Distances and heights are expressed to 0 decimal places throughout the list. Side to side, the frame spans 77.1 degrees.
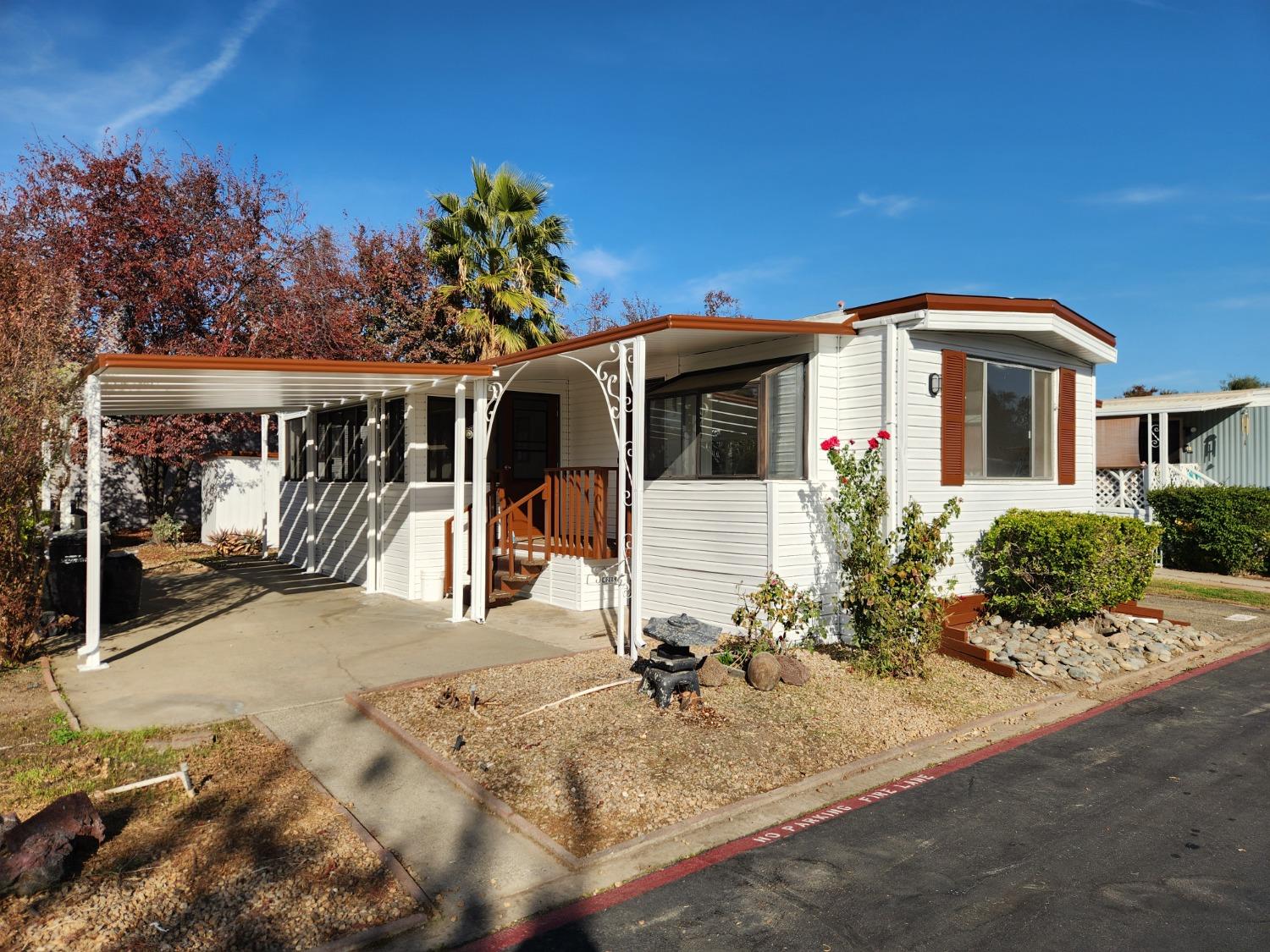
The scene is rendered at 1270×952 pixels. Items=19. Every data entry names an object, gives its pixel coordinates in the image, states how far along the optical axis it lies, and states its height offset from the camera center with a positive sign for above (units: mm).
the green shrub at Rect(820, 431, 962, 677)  6453 -777
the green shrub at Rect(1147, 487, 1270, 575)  13633 -761
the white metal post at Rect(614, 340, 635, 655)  7033 -1
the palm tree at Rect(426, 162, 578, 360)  15492 +4491
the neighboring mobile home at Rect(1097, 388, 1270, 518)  15820 +852
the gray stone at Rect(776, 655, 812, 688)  6242 -1492
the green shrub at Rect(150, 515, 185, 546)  16500 -1044
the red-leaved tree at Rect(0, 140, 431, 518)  15203 +4288
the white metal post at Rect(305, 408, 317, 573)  13375 -139
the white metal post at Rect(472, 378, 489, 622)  8477 -25
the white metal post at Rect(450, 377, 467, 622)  8773 -425
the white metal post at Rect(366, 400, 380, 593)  11078 -279
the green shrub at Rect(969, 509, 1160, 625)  7641 -795
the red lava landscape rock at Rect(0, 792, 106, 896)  3213 -1531
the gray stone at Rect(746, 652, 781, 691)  6086 -1451
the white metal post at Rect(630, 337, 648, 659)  6867 -81
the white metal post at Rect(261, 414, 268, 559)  15609 -99
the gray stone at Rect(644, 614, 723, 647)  6469 -1257
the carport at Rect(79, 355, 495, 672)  6695 +972
